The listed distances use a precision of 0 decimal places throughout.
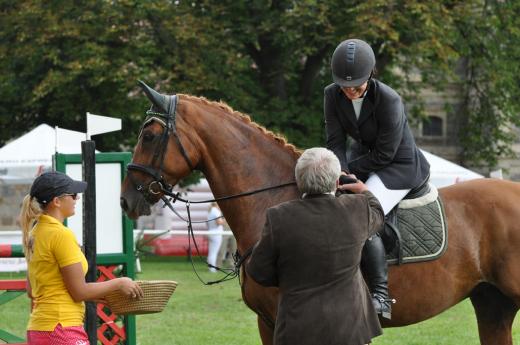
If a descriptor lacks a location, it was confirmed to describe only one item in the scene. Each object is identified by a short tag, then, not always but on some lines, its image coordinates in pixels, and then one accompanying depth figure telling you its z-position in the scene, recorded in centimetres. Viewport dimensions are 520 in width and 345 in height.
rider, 1313
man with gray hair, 995
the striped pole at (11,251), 1501
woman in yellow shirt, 1101
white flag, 1678
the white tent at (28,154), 4253
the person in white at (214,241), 4703
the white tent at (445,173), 4491
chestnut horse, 1320
